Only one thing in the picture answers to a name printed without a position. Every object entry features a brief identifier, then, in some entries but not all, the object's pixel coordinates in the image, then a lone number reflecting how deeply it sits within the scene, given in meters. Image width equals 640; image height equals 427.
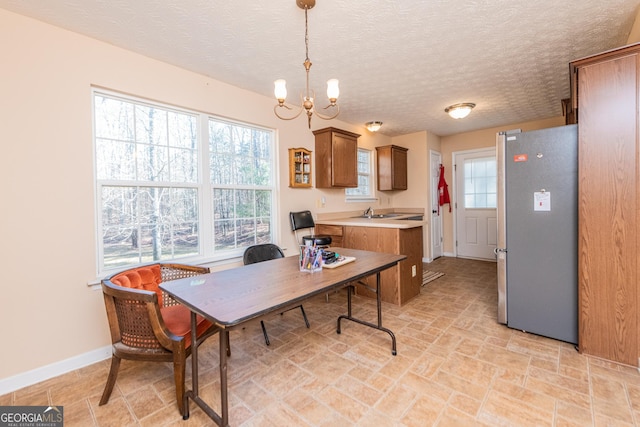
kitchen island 3.30
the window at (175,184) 2.42
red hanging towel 5.88
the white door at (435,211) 5.68
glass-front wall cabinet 3.76
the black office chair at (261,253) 3.04
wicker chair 1.60
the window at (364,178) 5.19
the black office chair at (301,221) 3.74
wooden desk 1.31
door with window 5.43
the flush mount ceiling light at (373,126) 4.66
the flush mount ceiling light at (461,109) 3.81
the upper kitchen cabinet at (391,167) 5.23
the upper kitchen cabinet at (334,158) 4.04
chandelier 1.85
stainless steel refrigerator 2.29
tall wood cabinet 1.95
